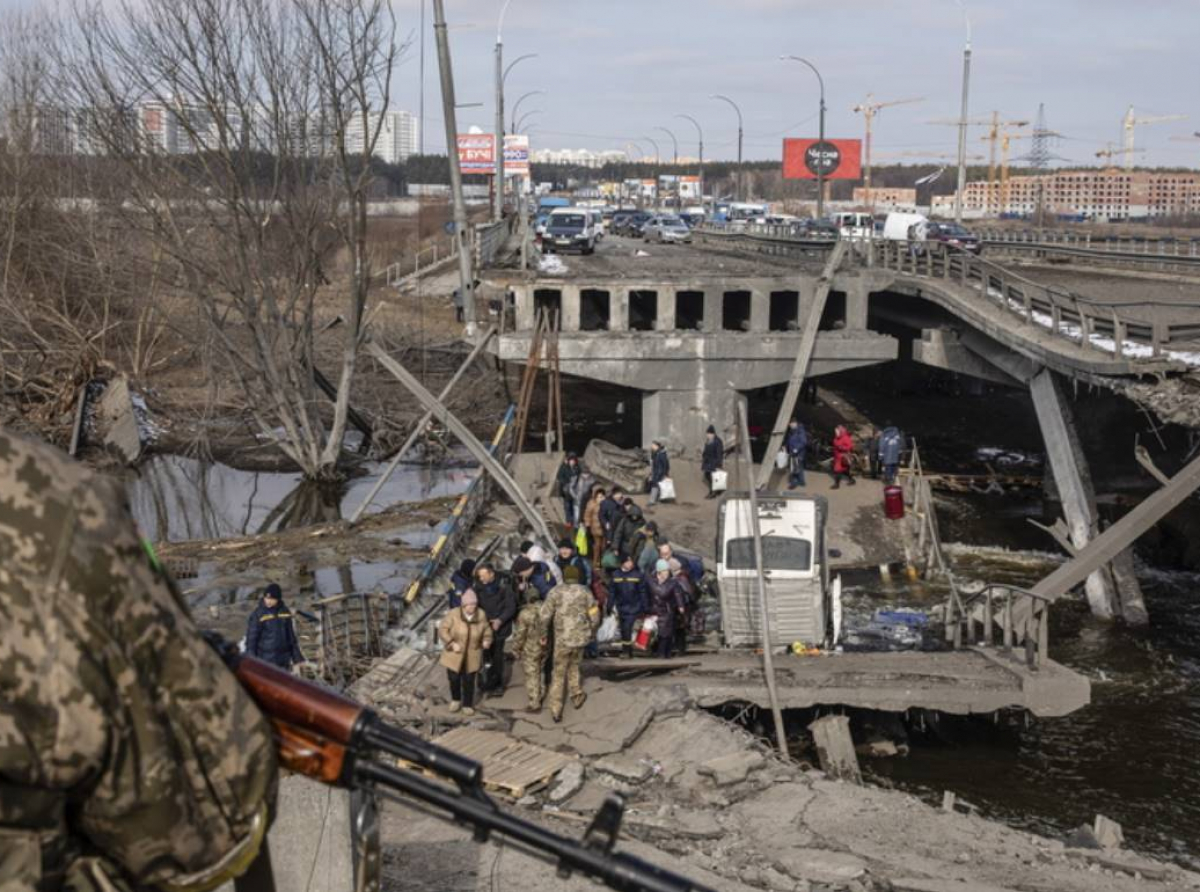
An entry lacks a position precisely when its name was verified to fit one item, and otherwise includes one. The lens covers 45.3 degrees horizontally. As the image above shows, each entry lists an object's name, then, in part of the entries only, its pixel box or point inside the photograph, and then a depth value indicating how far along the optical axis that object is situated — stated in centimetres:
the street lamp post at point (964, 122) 5250
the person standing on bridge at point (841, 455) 3092
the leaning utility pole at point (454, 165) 3400
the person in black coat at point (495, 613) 1481
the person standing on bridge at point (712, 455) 2988
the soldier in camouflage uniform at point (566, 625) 1380
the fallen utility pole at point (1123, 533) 2020
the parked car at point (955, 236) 5409
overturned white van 1841
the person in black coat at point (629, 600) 1698
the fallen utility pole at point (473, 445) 2245
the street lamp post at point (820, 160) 5488
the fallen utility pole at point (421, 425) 2512
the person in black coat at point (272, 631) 1395
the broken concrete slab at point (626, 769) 1266
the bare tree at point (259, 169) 3350
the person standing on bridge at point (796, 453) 3050
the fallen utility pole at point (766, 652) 1458
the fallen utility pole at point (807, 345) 3052
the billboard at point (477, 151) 10819
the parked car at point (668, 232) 7669
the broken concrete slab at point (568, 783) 1185
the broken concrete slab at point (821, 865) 1012
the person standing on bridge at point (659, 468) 2950
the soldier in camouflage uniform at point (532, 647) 1412
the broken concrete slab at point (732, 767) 1268
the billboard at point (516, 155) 10704
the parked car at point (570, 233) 5931
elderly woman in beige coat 1379
